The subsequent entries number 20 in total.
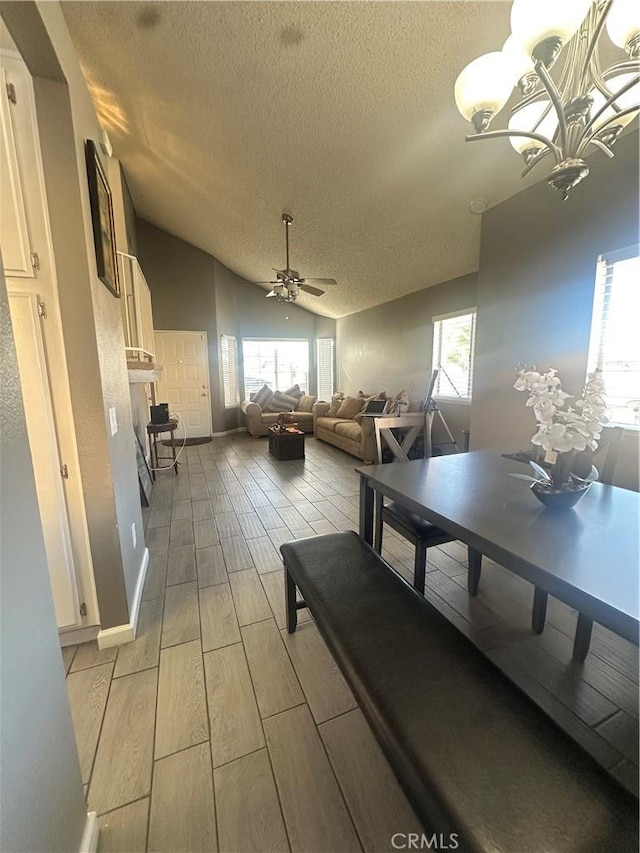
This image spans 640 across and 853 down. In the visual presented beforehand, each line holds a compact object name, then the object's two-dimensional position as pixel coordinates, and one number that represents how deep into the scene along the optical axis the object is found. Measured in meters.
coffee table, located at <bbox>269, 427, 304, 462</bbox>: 5.11
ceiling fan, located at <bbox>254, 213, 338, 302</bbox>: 4.22
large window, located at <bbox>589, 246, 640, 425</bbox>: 2.43
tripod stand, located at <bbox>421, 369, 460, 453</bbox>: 4.78
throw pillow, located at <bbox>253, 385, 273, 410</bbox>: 7.40
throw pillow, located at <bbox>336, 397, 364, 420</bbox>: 6.29
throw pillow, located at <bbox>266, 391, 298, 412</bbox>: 7.41
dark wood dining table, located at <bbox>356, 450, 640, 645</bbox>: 0.89
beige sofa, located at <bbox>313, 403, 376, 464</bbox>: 4.92
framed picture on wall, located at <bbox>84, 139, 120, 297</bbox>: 1.59
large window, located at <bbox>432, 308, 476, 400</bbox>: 4.74
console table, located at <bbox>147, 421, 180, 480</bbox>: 4.42
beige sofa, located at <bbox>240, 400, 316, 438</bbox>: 6.72
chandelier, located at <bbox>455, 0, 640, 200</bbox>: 1.13
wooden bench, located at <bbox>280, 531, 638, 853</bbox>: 0.64
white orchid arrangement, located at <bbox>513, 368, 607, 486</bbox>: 1.23
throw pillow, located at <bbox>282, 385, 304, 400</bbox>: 7.88
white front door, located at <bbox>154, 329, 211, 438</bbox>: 6.50
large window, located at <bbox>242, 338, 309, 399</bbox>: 7.96
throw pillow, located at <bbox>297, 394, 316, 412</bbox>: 7.39
